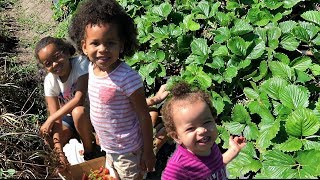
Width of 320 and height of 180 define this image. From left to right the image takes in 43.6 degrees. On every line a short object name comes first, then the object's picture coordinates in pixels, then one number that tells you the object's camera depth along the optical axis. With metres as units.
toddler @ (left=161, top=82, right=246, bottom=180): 1.52
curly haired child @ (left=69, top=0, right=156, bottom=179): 1.92
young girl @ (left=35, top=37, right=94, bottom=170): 2.36
